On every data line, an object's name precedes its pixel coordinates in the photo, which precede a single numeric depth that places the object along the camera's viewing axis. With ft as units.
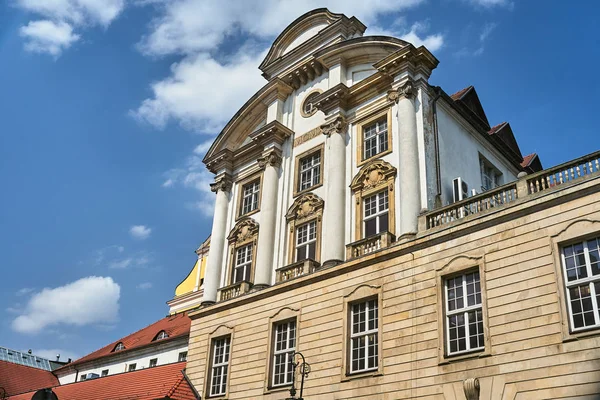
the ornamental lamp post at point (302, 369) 70.79
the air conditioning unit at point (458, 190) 77.75
